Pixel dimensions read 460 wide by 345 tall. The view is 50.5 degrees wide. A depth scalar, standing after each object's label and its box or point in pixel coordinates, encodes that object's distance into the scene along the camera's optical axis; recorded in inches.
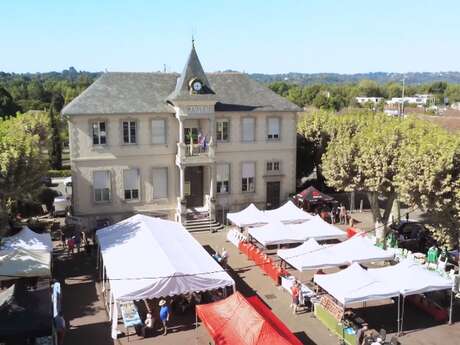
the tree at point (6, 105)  3115.2
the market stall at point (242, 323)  568.1
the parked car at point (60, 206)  1338.6
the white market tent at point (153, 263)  705.0
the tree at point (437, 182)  843.4
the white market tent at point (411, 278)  717.9
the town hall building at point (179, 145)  1184.2
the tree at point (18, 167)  938.1
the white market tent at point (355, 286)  690.8
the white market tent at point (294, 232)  1001.5
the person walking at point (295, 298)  779.4
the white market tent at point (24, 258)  780.6
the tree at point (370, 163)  1029.2
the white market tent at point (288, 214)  1130.0
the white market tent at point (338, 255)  829.8
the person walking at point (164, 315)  711.7
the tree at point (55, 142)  2064.6
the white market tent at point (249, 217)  1109.1
